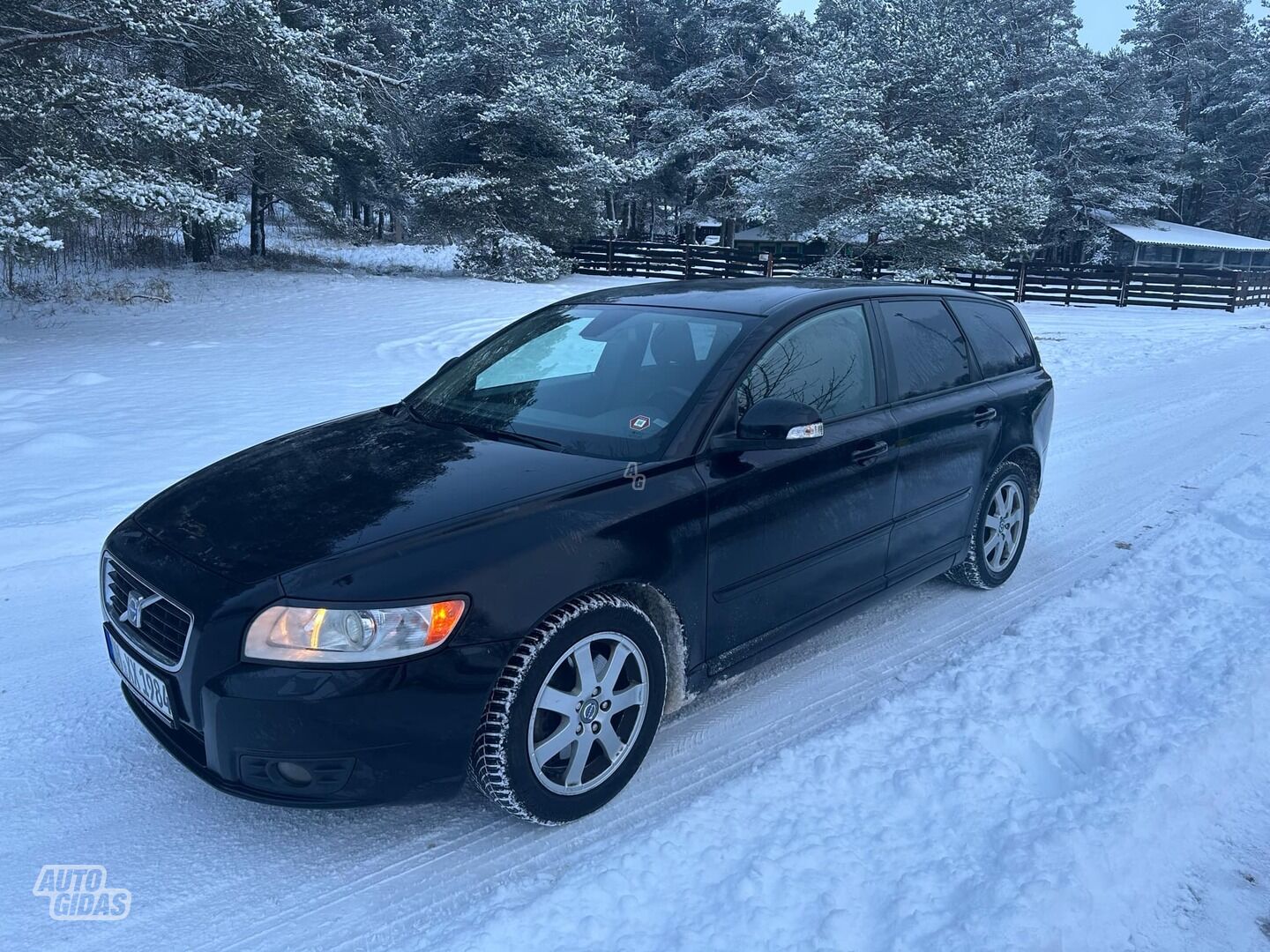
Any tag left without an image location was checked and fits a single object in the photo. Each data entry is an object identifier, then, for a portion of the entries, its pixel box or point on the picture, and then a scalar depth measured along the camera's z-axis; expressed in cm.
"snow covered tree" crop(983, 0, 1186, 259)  3956
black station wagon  250
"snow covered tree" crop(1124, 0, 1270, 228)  4806
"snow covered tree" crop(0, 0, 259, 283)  1171
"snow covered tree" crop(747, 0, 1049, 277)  2566
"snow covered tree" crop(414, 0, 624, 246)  2480
